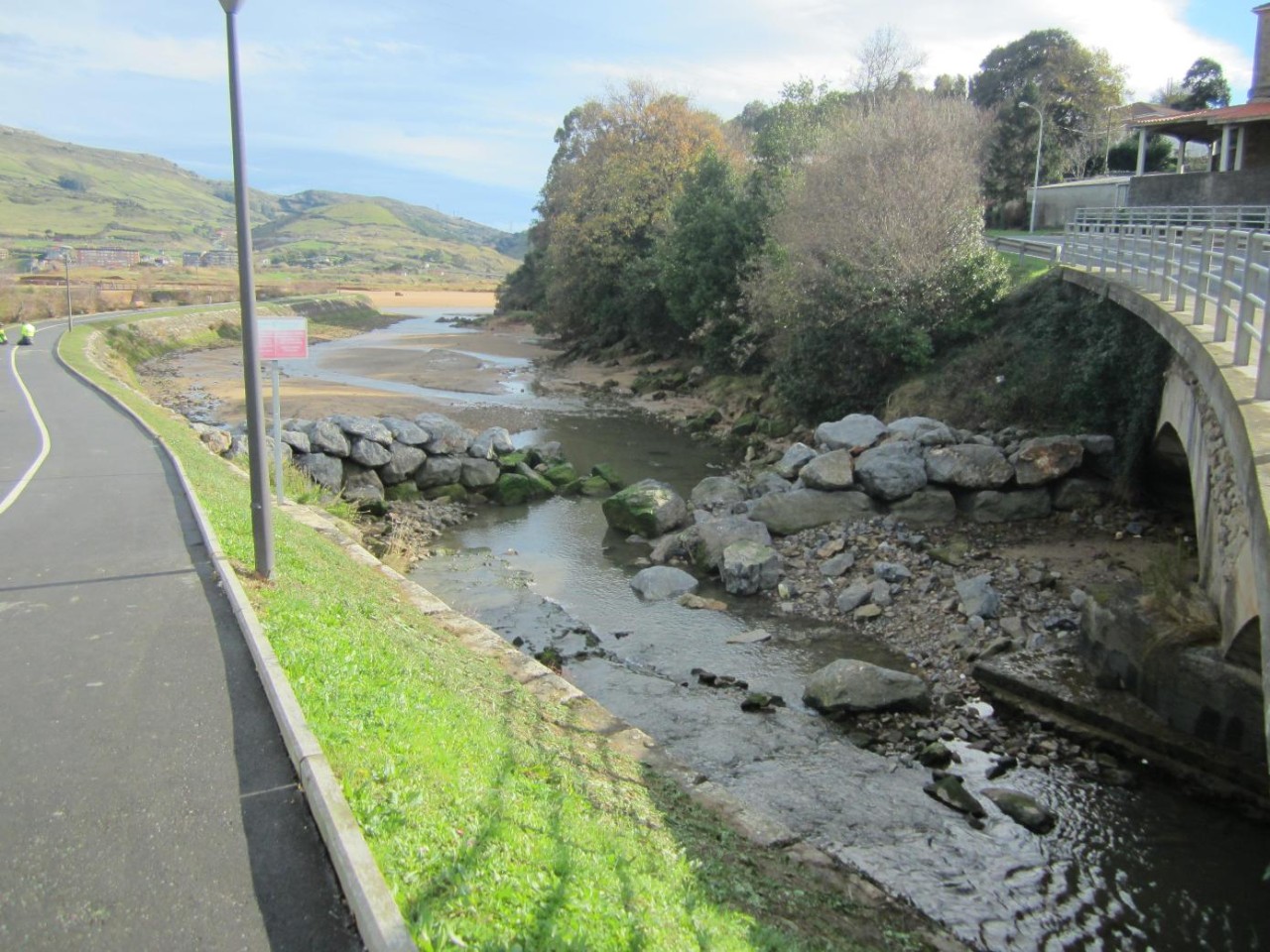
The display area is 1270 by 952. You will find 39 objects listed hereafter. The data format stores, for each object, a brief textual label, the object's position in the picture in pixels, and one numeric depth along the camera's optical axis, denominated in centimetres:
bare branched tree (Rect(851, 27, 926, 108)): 5262
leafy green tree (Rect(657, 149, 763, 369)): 3850
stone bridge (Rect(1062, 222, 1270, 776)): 820
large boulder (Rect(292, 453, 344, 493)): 2395
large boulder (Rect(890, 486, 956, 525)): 2048
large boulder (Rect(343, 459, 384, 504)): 2370
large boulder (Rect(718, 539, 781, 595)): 1784
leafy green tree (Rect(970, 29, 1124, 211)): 6150
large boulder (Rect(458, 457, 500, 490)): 2594
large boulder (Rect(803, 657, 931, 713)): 1261
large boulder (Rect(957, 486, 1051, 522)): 2006
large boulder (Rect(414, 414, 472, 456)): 2652
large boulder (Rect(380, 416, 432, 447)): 2627
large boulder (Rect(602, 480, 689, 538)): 2170
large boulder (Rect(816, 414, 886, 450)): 2311
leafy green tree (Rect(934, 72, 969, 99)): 7962
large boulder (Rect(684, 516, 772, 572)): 1902
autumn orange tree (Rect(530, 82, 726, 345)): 4931
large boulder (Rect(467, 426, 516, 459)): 2681
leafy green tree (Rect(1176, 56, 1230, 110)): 6284
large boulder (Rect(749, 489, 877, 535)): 2073
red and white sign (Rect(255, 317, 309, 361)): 1595
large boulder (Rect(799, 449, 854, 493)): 2123
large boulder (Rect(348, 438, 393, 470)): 2516
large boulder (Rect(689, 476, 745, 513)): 2320
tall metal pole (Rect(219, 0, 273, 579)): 1056
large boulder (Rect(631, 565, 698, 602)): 1780
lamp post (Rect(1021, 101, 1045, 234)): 5360
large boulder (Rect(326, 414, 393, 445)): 2570
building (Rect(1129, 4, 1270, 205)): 3141
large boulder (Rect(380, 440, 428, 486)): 2564
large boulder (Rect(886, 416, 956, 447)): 2206
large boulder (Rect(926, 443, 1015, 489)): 2048
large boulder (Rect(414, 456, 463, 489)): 2595
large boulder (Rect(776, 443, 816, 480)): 2347
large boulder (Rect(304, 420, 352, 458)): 2486
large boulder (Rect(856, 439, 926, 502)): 2077
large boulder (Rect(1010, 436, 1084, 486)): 2017
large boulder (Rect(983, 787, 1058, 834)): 1019
